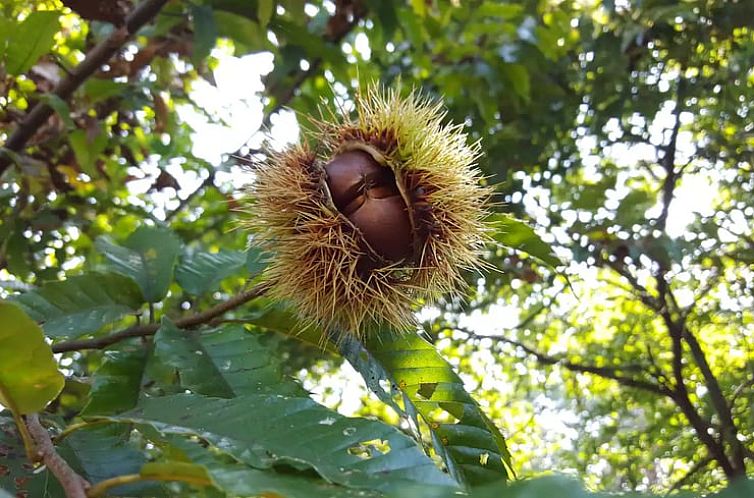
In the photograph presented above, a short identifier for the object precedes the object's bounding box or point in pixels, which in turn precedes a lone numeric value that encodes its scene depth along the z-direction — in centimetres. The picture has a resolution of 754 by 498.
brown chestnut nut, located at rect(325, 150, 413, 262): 19
